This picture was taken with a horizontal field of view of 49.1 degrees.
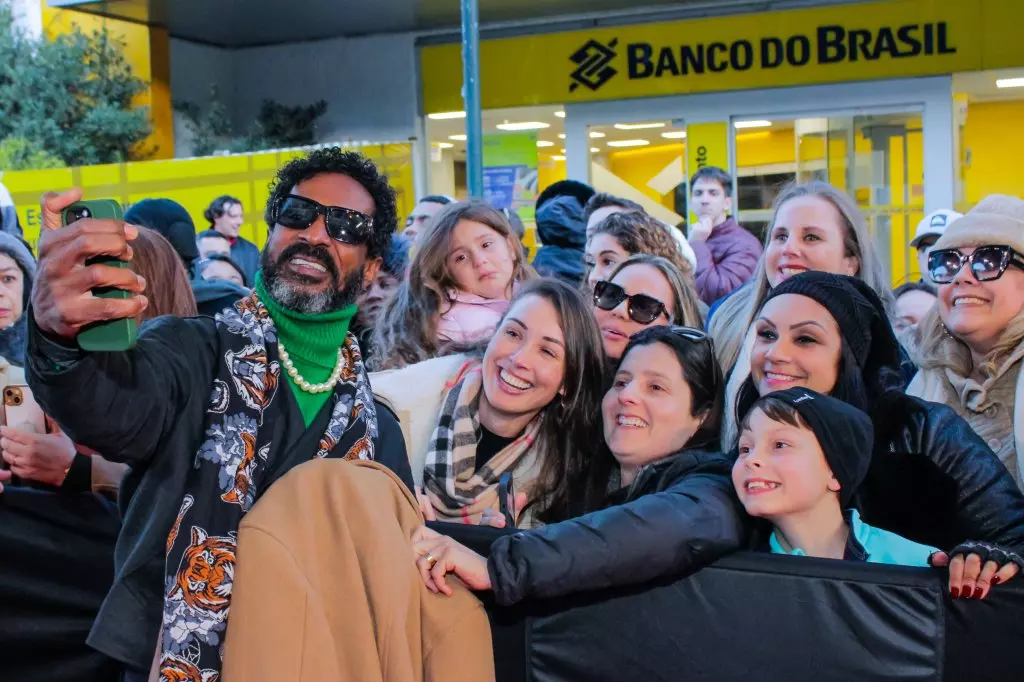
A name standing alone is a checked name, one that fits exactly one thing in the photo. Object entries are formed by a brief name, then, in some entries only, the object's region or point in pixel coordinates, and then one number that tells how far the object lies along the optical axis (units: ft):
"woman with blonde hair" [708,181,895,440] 13.28
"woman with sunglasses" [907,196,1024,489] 11.20
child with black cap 8.45
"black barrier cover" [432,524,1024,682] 7.47
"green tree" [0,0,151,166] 45.73
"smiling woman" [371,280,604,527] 10.85
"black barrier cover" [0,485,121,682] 11.18
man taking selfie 6.35
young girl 14.40
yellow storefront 41.29
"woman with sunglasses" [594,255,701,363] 12.91
